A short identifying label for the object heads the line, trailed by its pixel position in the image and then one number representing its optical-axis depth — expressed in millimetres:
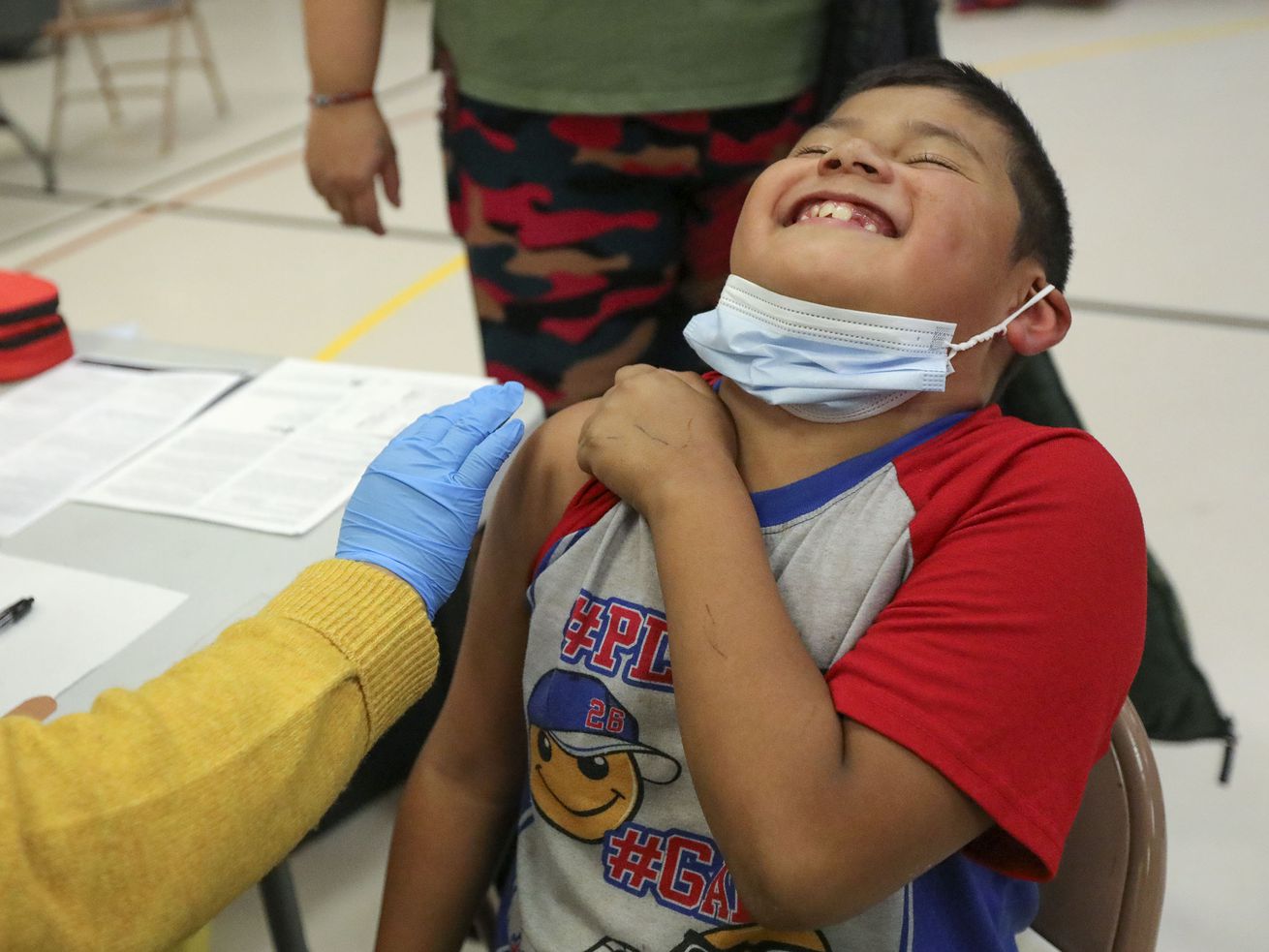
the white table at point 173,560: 955
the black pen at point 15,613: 987
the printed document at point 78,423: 1206
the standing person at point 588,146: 1340
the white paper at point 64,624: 934
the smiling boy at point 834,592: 719
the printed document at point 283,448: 1145
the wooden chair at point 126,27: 5145
